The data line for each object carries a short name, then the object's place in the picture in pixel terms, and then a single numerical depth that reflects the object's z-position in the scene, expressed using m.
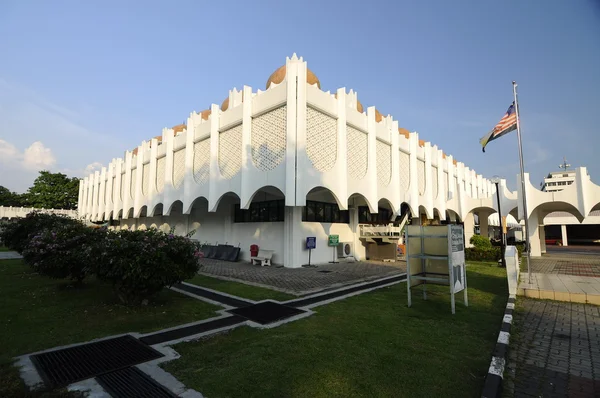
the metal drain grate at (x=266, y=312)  6.61
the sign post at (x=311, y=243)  16.08
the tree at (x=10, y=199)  55.74
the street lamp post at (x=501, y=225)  15.38
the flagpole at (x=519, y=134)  13.08
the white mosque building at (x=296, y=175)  15.40
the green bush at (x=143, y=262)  6.57
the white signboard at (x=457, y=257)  7.33
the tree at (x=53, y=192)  52.75
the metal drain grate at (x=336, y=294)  8.11
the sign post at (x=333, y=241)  17.83
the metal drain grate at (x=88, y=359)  3.93
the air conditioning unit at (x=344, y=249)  19.06
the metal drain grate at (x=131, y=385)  3.55
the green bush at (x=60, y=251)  8.45
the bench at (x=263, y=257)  16.52
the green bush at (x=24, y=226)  14.17
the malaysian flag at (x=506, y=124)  13.73
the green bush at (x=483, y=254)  18.39
